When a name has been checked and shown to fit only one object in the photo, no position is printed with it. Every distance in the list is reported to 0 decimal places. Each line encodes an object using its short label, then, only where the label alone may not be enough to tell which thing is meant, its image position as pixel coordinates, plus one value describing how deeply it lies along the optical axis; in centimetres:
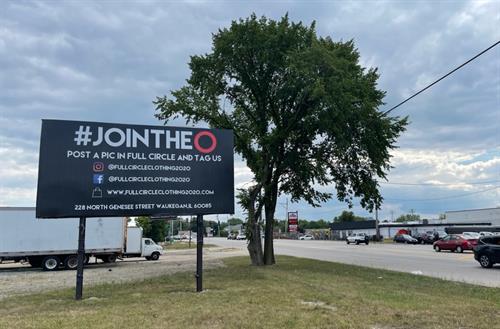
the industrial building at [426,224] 8589
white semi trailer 2475
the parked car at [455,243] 3680
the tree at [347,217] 13400
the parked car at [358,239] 6400
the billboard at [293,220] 6432
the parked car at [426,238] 5896
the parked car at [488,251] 2095
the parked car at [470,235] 3812
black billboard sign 1184
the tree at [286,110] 2009
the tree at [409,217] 17118
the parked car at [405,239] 6170
